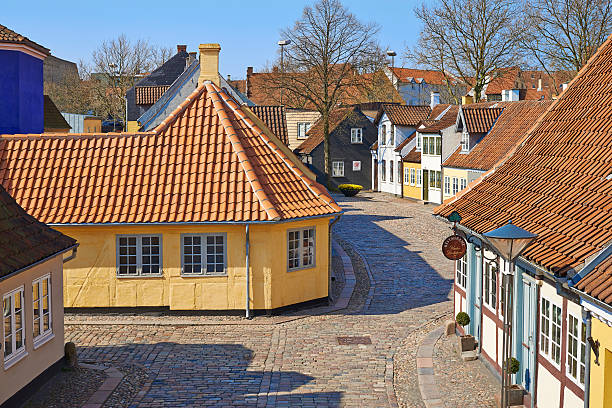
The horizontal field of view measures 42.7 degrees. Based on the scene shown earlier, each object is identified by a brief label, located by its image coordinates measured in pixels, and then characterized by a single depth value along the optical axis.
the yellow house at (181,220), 18.42
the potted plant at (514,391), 11.62
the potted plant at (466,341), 14.81
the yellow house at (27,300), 11.50
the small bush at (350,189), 53.59
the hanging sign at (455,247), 14.34
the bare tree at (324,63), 55.03
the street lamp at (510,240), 9.70
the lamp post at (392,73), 62.17
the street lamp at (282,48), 54.88
